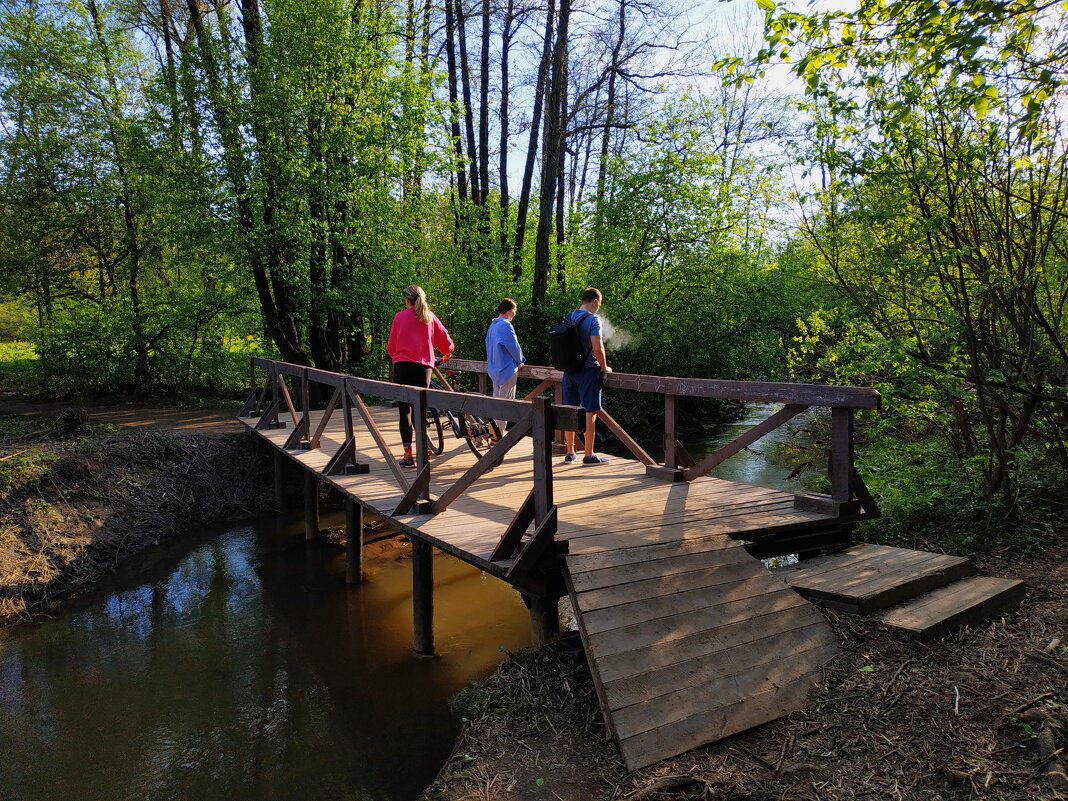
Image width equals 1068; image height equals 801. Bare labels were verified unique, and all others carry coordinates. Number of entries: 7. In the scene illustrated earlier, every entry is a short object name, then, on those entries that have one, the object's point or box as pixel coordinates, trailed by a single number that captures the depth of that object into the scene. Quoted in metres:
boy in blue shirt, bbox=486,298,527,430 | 7.11
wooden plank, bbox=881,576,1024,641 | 3.73
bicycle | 7.81
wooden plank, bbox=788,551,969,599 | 4.09
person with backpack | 6.13
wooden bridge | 3.32
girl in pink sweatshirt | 6.75
